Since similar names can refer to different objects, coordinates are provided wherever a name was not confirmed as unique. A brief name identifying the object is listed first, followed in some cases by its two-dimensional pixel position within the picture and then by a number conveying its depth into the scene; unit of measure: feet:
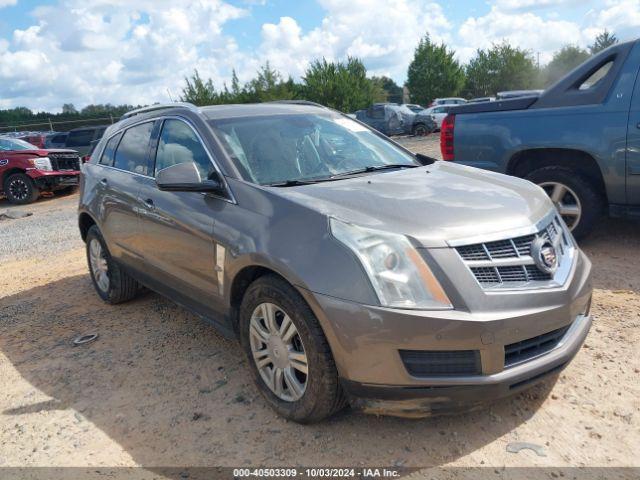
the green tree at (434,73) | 156.76
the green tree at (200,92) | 126.72
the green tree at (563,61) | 168.46
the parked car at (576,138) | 15.79
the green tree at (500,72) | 161.99
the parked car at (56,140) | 65.36
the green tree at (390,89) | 159.22
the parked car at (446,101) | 103.27
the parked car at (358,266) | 7.78
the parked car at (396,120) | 83.15
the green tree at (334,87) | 136.98
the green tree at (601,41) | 167.43
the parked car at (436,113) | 83.61
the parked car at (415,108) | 105.17
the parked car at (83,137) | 63.72
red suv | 45.03
